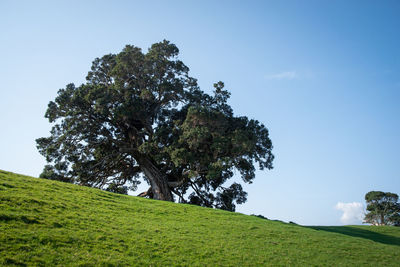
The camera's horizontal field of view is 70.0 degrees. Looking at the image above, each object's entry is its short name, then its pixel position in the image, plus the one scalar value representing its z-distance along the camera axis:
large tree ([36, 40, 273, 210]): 27.48
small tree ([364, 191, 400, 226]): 45.91
